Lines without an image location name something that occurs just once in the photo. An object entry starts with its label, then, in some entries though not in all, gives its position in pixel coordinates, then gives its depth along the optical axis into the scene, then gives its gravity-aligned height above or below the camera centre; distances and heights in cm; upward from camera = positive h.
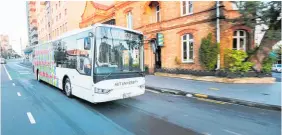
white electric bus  637 -9
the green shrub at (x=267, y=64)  1316 -37
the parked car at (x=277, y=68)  3022 -151
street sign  1730 +187
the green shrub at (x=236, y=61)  1252 -14
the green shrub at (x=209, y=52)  1332 +49
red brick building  1352 +262
